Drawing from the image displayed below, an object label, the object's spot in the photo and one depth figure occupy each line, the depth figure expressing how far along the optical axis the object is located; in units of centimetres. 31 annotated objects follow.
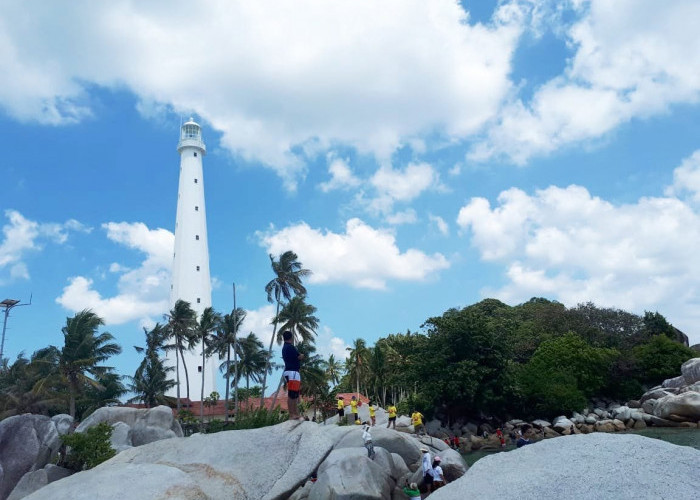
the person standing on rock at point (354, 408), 2720
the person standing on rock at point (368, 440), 1416
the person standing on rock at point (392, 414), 2550
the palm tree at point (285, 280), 4991
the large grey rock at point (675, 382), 4028
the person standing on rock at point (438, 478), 1514
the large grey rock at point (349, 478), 1151
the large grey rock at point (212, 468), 934
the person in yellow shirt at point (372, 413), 2735
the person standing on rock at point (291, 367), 1240
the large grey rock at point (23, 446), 1938
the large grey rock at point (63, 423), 2222
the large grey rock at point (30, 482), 1792
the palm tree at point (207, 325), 5238
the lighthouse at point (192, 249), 5531
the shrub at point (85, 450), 2005
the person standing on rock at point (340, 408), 2612
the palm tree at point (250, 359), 5291
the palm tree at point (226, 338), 5172
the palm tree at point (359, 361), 6431
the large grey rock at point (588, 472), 600
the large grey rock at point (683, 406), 3322
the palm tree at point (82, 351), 4028
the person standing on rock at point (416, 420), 2667
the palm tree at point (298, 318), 4928
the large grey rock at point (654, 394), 3891
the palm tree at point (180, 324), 5134
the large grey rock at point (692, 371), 3925
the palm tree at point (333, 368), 7012
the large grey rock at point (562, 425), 3612
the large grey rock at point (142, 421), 2727
